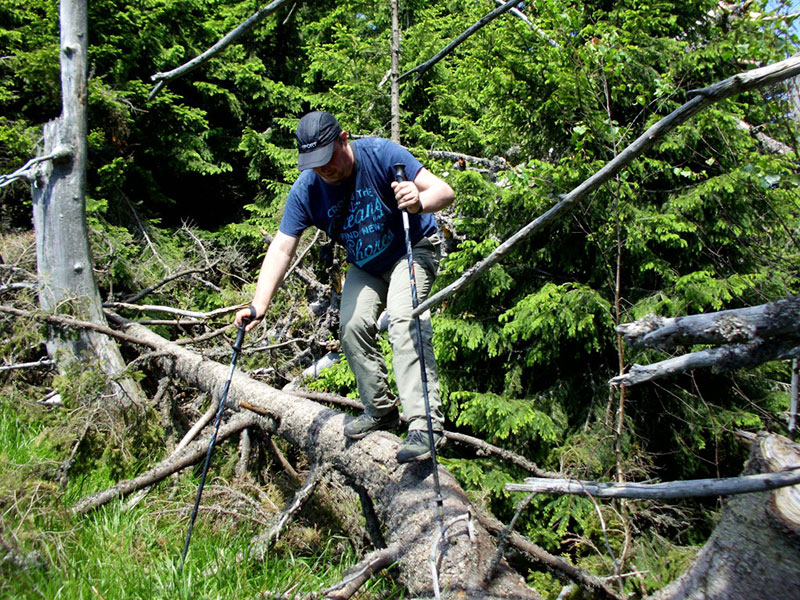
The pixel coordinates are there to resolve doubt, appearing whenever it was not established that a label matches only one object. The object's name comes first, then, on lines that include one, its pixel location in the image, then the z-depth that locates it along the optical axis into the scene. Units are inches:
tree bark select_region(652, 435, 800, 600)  59.8
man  122.6
